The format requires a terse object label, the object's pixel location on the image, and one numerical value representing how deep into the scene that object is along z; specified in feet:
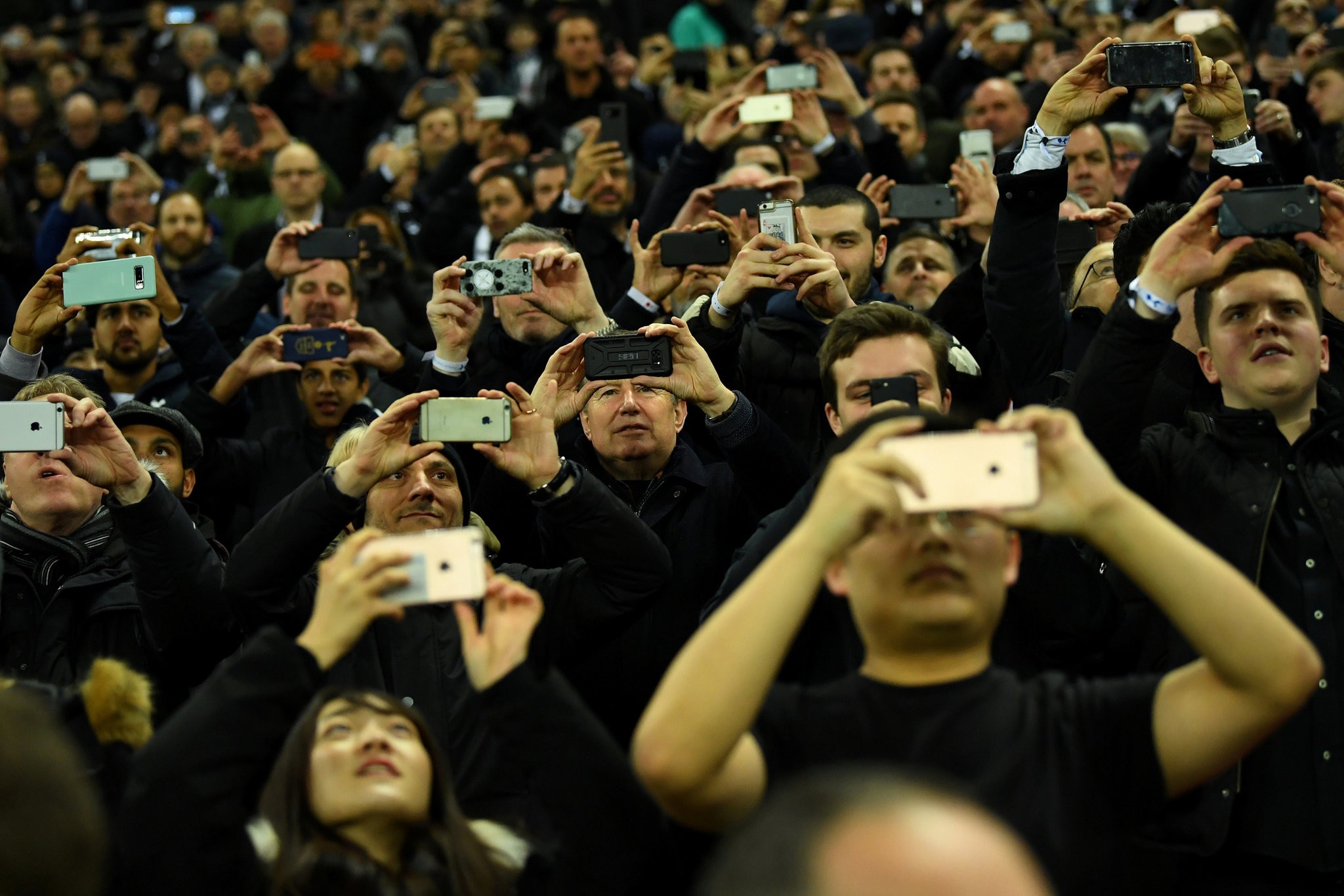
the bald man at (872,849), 10.55
